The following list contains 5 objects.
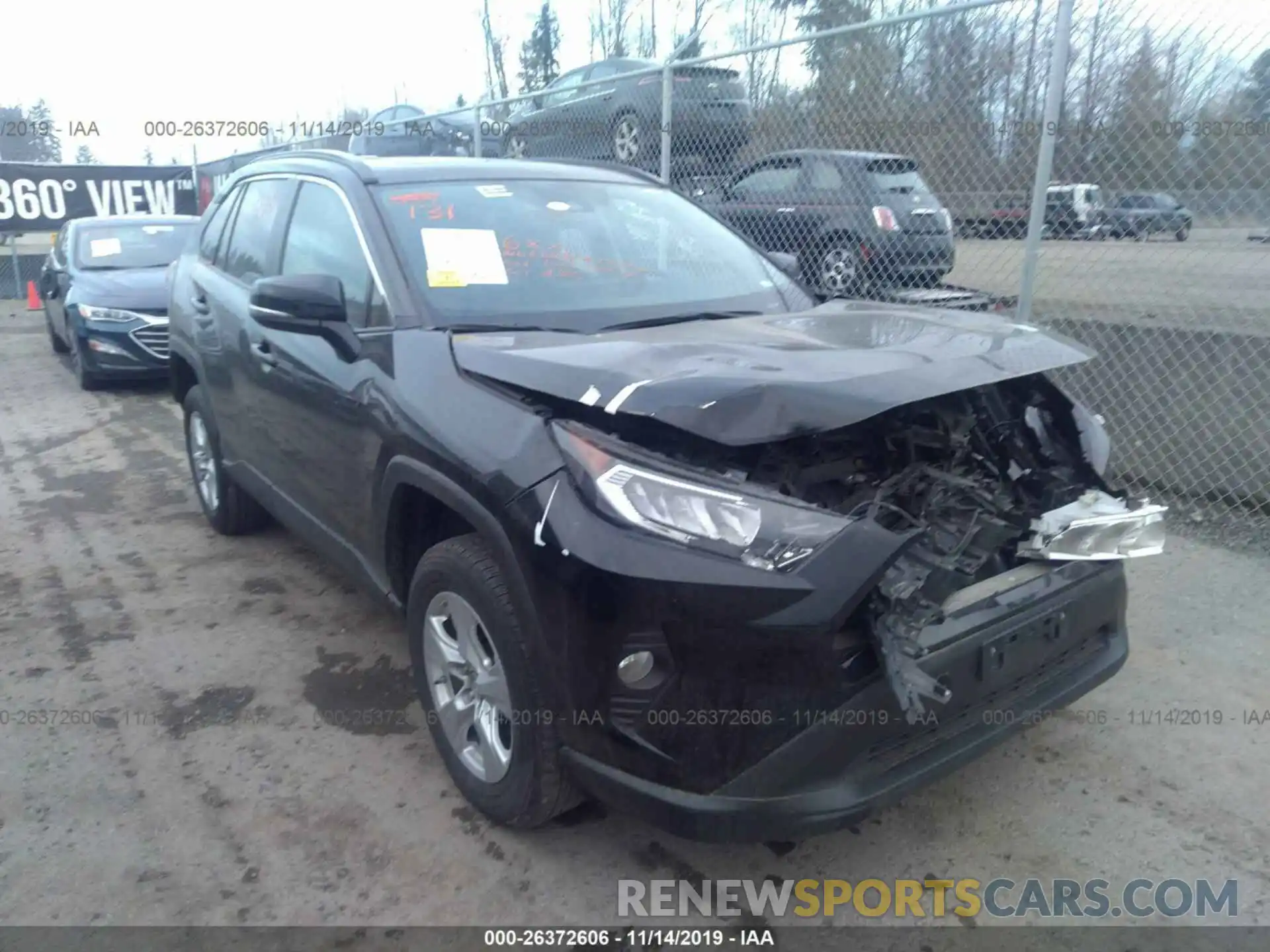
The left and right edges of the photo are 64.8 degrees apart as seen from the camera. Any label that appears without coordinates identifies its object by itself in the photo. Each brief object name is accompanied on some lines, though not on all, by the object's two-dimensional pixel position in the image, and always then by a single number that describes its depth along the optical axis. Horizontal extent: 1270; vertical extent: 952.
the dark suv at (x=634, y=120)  7.84
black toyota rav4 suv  2.19
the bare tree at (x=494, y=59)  27.70
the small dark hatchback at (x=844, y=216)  6.59
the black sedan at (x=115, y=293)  9.05
